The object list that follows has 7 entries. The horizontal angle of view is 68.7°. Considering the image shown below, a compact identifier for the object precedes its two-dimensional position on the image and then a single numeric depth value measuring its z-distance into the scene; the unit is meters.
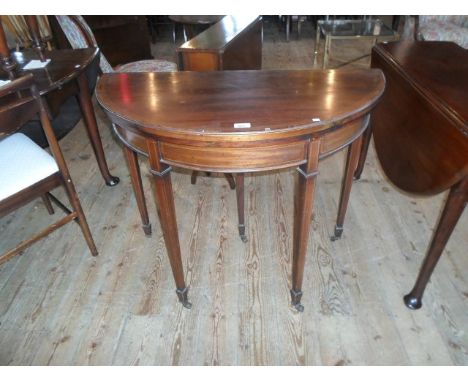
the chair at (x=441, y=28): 2.46
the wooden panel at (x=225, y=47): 1.56
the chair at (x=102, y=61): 1.53
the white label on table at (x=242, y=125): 0.82
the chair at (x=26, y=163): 0.99
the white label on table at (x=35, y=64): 1.47
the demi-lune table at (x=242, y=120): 0.83
